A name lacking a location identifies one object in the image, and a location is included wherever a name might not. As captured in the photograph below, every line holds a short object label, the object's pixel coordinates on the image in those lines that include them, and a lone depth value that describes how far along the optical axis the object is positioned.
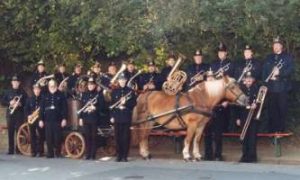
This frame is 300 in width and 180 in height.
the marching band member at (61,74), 18.30
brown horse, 15.02
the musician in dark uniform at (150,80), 16.78
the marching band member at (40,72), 18.55
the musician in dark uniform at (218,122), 15.52
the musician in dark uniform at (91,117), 16.23
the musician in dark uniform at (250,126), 15.02
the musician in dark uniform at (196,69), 15.97
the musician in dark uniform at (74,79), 17.72
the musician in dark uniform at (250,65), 15.37
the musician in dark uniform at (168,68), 16.62
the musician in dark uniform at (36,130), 17.28
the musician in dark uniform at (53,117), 16.83
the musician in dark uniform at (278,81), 15.09
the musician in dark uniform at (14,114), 17.88
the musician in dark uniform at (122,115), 15.66
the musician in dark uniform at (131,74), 16.57
